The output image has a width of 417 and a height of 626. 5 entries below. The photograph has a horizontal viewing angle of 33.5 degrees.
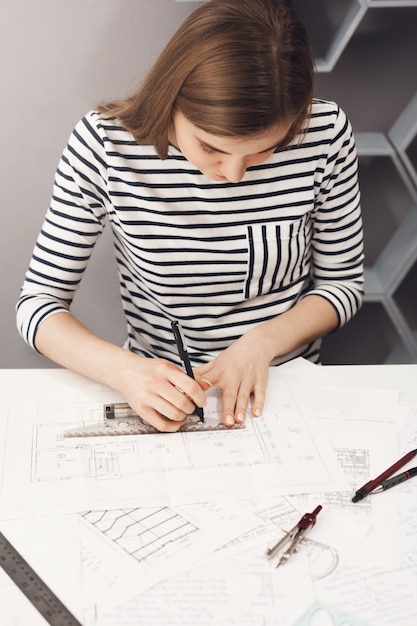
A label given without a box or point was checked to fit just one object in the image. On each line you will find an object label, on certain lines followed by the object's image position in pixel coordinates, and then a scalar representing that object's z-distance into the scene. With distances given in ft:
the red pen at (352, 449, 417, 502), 2.75
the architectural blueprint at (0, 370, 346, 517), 2.72
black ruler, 2.21
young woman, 3.10
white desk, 2.22
